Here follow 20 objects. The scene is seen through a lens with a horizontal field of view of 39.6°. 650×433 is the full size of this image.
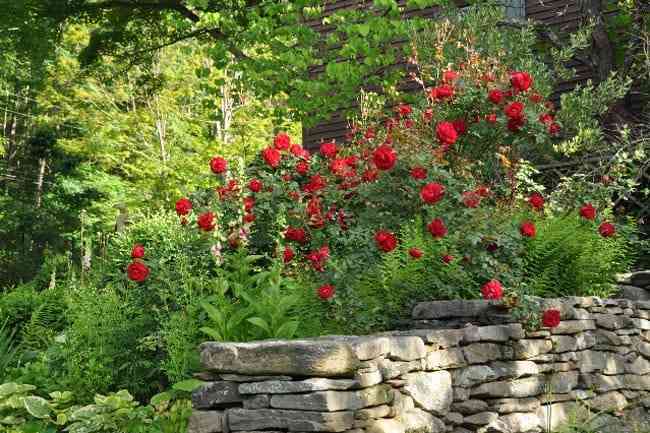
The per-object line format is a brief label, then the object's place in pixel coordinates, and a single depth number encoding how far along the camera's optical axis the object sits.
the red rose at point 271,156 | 6.72
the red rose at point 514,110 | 6.92
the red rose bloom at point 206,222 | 5.98
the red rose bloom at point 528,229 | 6.37
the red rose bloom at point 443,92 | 6.97
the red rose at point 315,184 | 6.75
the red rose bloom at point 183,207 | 6.14
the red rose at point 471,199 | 6.34
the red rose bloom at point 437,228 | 5.92
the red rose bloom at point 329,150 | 7.11
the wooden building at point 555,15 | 12.97
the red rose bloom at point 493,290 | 5.81
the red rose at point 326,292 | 5.62
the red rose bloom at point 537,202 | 6.93
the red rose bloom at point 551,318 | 5.99
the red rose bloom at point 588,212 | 6.95
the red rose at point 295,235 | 6.52
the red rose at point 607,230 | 6.92
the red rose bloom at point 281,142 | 6.91
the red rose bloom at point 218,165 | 6.45
